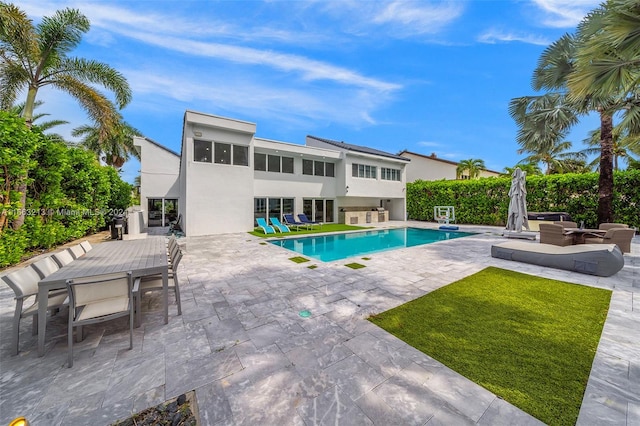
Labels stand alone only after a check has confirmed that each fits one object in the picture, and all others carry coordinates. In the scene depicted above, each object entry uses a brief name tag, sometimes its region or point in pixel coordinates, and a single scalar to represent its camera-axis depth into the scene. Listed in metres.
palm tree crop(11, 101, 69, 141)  16.19
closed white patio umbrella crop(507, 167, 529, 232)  11.02
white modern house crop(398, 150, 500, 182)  27.02
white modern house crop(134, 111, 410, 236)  12.47
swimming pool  9.56
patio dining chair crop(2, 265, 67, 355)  2.84
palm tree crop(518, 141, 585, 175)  23.77
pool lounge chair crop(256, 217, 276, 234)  13.07
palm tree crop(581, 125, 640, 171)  10.18
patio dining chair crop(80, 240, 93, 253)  4.84
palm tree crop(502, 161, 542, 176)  20.55
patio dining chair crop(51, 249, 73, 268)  3.88
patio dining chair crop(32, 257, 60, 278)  3.36
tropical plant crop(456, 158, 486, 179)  23.95
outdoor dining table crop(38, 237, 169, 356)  2.81
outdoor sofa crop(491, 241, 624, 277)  5.70
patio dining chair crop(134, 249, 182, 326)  3.75
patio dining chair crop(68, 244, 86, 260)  4.38
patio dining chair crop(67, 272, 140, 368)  2.69
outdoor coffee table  8.33
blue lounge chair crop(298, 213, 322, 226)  15.15
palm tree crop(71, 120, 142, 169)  23.73
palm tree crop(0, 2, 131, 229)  7.79
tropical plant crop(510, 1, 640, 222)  9.20
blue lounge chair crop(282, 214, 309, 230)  14.57
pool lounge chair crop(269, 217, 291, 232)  13.73
